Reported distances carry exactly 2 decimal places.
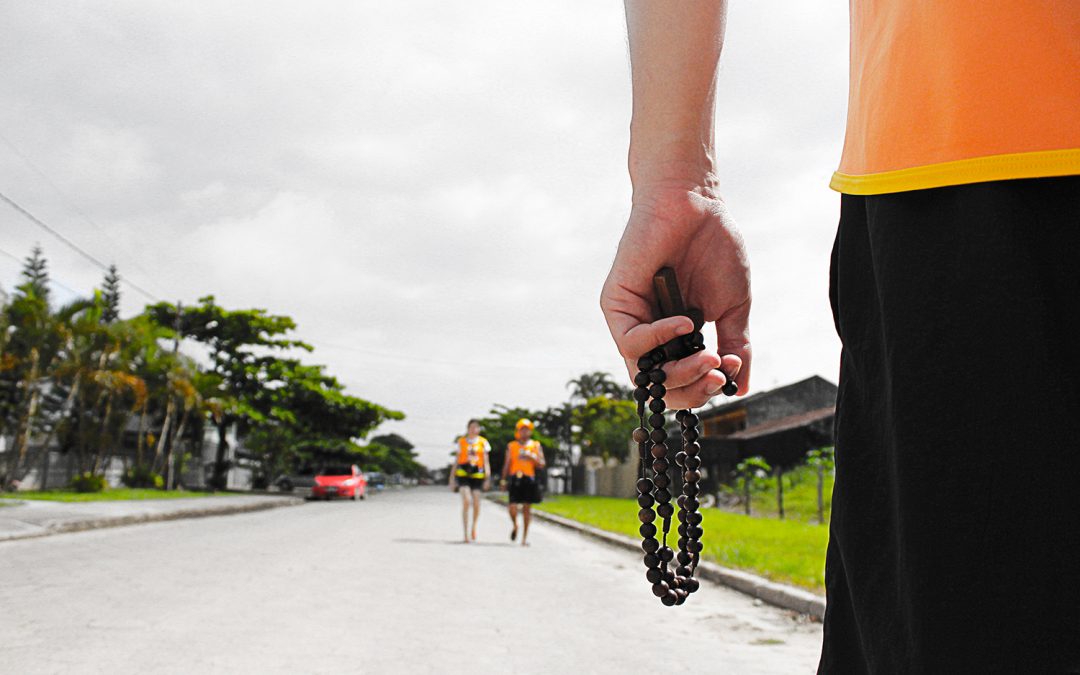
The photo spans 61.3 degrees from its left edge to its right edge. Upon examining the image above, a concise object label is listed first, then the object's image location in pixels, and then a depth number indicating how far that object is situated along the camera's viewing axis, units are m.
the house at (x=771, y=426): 37.78
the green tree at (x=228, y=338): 39.44
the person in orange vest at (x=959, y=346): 0.80
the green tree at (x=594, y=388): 68.96
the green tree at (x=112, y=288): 71.75
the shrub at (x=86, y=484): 24.53
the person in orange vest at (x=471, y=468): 12.77
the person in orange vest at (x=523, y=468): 12.61
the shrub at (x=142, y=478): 30.70
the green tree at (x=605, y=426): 54.31
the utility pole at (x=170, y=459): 31.55
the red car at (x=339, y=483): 32.94
